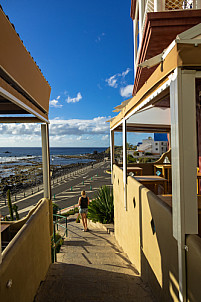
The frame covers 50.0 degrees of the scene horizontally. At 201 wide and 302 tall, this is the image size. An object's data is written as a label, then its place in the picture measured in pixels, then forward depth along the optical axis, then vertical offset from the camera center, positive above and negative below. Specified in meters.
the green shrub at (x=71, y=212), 14.80 -4.27
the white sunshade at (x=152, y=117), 6.38 +0.99
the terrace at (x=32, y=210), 2.15 -1.00
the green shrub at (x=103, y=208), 9.97 -2.67
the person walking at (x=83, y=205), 8.06 -2.02
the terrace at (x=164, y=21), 3.90 +2.37
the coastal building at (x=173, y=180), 1.82 -0.28
